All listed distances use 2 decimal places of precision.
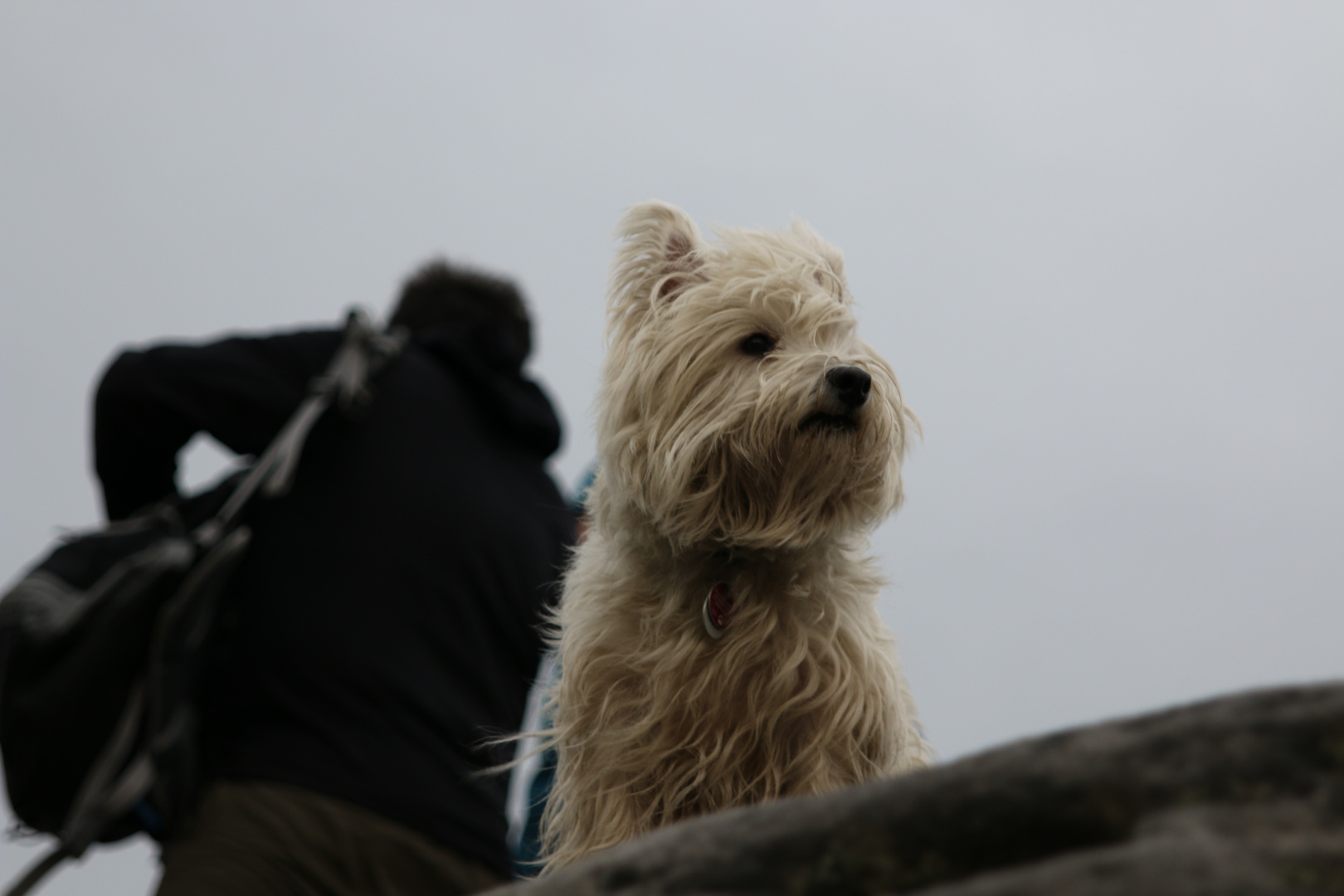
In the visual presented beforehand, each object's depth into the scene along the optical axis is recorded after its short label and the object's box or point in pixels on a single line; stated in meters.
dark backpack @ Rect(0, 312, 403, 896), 2.22
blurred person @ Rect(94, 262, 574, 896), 2.41
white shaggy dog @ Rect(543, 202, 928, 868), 2.27
